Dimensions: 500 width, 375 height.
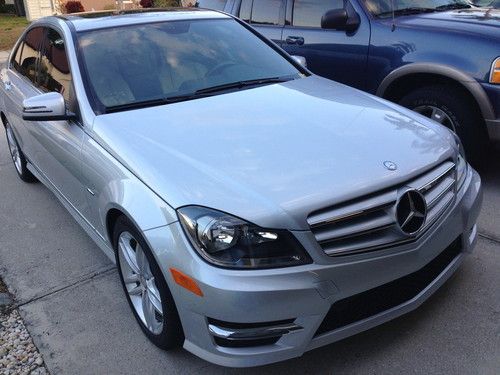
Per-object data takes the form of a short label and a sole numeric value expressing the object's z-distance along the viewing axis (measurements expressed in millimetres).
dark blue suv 4098
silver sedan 2170
